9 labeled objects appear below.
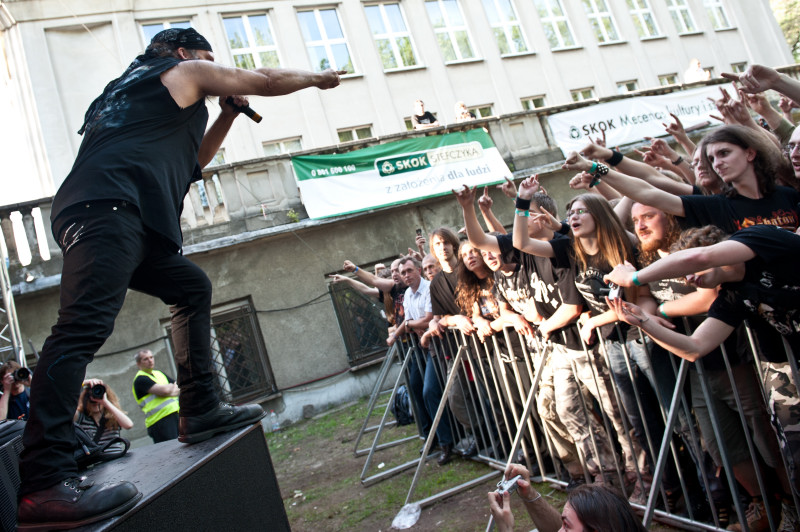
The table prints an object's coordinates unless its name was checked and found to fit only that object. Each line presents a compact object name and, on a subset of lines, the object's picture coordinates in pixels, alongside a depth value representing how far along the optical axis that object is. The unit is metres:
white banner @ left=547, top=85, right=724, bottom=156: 14.66
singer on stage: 1.94
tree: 37.06
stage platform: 1.93
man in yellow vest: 6.66
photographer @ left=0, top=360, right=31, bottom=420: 5.19
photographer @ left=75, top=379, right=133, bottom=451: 5.79
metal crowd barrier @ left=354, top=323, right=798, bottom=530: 3.54
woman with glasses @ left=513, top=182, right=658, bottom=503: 3.91
